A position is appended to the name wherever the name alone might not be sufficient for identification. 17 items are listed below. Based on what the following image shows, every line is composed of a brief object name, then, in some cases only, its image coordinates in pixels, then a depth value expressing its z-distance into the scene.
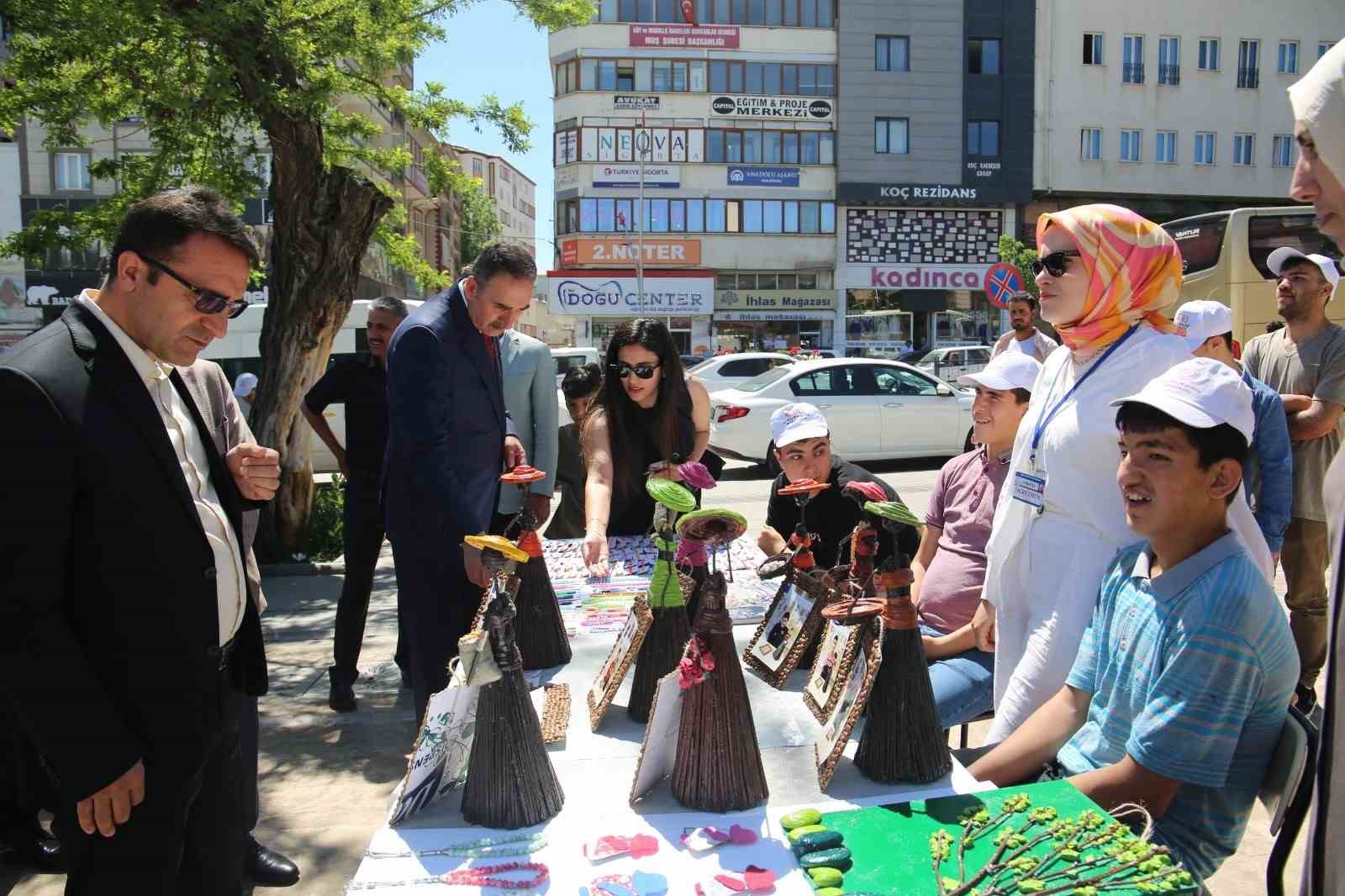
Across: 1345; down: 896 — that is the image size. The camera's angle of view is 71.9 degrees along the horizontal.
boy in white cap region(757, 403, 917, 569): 3.20
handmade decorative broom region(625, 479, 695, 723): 2.02
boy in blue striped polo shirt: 1.76
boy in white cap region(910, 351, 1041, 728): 2.96
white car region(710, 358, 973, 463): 12.13
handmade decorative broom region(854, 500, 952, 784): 1.76
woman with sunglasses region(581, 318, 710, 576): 3.54
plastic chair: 1.67
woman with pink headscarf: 2.30
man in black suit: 1.61
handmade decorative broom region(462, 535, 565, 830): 1.63
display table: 1.51
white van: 12.15
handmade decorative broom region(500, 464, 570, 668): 2.40
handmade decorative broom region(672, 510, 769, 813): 1.66
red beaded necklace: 1.48
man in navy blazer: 2.89
